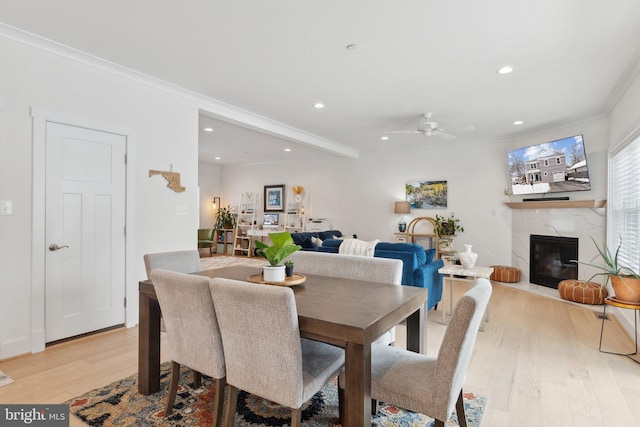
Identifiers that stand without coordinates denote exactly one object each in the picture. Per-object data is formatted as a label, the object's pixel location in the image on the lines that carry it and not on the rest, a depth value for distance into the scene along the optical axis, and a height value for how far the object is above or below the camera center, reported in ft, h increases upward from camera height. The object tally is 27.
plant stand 9.00 -2.30
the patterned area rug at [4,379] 7.61 -3.68
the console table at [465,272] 11.94 -1.92
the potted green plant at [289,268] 7.02 -1.07
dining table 4.46 -1.48
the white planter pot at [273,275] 6.54 -1.12
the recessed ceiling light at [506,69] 10.60 +4.53
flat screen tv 16.24 +2.49
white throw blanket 12.75 -1.19
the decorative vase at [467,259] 12.37 -1.51
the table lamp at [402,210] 23.38 +0.40
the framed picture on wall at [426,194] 22.72 +1.47
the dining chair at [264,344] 4.48 -1.75
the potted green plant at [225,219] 31.32 -0.37
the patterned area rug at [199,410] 6.23 -3.67
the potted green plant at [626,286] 9.14 -1.81
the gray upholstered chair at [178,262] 7.68 -1.12
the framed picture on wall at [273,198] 29.68 +1.47
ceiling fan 16.19 +4.18
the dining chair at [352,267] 7.30 -1.16
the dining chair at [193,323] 5.31 -1.73
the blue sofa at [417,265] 11.87 -1.76
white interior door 9.63 -0.49
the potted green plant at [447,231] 21.94 -0.93
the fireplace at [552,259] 17.20 -2.19
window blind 11.71 +0.55
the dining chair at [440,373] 4.39 -2.28
